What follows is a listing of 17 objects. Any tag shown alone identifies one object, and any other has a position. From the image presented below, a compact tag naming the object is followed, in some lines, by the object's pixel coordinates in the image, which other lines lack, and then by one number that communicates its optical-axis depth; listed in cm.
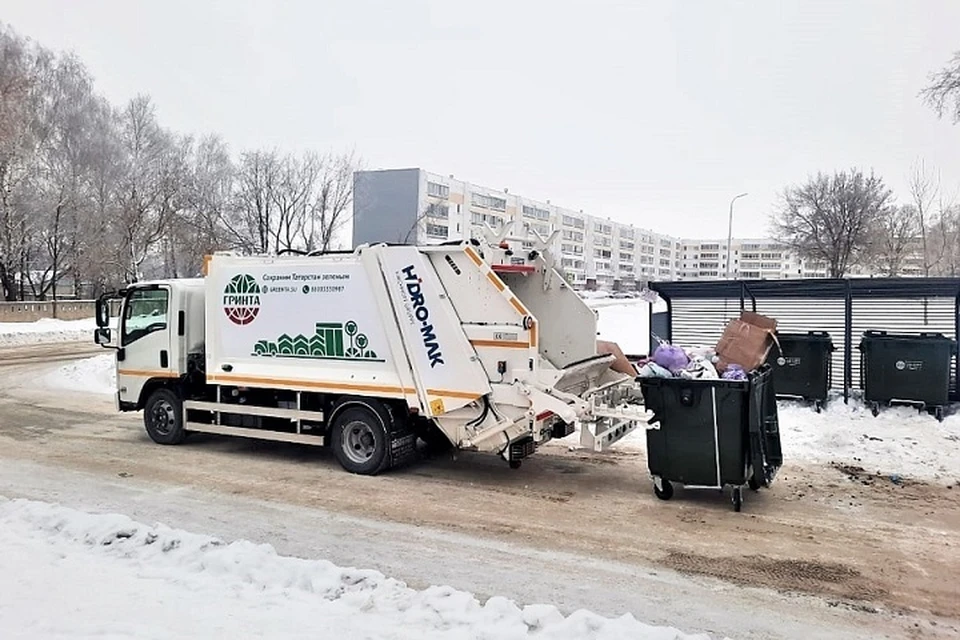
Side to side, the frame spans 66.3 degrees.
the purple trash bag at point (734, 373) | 678
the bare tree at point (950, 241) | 3431
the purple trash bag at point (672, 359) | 709
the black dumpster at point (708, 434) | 662
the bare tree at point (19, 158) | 3403
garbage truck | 730
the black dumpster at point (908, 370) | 1038
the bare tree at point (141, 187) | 3934
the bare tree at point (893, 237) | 3588
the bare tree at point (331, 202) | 4669
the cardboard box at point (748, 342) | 710
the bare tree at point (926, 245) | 2945
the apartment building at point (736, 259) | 12431
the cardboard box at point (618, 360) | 876
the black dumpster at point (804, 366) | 1114
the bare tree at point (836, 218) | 3619
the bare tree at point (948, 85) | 1560
